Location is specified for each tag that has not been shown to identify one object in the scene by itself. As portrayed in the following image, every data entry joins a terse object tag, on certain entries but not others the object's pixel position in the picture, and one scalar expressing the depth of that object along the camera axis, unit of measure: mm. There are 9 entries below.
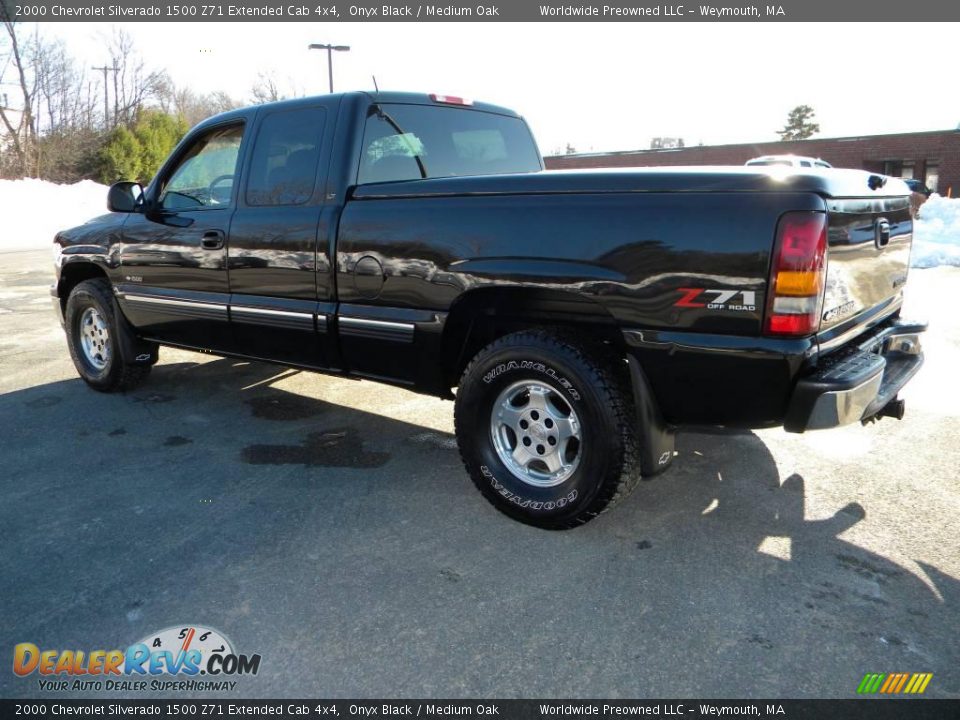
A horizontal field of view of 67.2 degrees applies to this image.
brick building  28812
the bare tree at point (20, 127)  34719
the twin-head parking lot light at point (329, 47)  22672
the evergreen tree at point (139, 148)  34562
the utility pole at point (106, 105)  41500
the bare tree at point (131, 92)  42656
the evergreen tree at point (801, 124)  51500
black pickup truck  2656
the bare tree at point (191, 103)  45125
